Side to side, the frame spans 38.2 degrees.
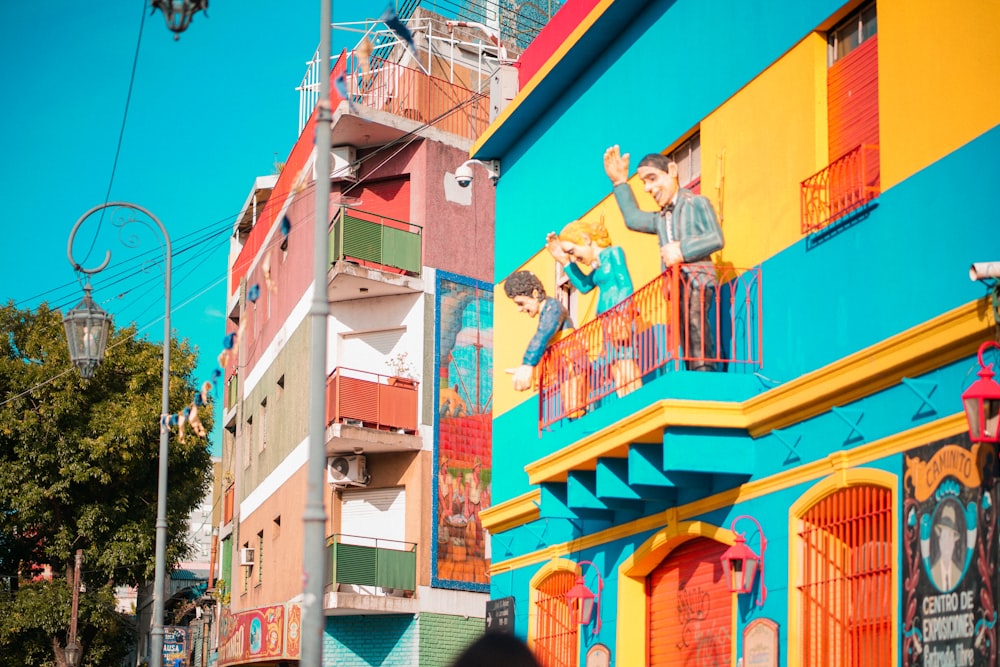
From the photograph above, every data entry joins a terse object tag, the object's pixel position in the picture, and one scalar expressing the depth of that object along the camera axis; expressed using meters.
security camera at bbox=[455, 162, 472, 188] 22.06
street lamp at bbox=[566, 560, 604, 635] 15.38
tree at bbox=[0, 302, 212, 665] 32.31
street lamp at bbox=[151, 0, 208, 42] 11.61
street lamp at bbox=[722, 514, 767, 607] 12.14
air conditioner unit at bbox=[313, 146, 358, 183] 27.88
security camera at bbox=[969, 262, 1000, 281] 8.95
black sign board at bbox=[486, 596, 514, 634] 17.70
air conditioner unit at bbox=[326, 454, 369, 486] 26.38
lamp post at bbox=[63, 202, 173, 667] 18.39
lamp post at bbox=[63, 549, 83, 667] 29.41
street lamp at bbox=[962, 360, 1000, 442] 8.99
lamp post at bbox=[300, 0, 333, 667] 9.35
